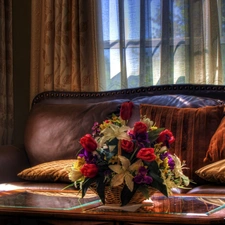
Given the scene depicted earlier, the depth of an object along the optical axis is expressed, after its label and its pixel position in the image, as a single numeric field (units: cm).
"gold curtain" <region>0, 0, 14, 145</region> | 335
